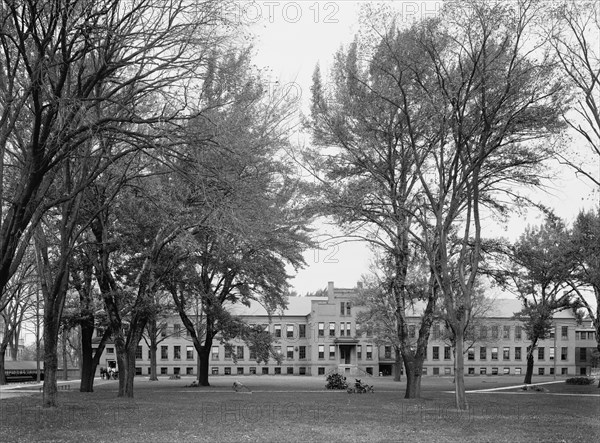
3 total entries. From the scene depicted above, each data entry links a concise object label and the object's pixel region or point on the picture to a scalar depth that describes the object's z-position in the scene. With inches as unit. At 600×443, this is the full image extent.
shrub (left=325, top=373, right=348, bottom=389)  1697.8
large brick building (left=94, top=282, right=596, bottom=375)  3523.6
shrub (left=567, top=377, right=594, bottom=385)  2052.2
